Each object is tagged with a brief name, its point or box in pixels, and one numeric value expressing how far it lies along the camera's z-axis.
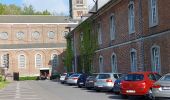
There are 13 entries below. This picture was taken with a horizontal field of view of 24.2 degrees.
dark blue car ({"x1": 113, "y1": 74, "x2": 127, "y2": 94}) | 22.88
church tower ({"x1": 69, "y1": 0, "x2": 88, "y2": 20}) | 110.69
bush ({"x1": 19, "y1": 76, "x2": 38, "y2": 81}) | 87.51
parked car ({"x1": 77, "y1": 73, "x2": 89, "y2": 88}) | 35.96
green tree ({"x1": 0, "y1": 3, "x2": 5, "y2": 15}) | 112.62
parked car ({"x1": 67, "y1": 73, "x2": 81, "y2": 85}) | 41.92
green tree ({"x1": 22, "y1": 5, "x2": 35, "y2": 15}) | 122.75
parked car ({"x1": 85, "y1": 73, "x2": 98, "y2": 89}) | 30.36
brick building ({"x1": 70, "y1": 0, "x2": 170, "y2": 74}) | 26.02
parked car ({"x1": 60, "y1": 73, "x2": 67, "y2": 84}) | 49.66
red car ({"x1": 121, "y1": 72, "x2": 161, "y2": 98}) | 19.75
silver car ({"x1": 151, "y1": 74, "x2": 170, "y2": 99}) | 16.77
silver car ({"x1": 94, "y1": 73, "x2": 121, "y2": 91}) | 26.53
